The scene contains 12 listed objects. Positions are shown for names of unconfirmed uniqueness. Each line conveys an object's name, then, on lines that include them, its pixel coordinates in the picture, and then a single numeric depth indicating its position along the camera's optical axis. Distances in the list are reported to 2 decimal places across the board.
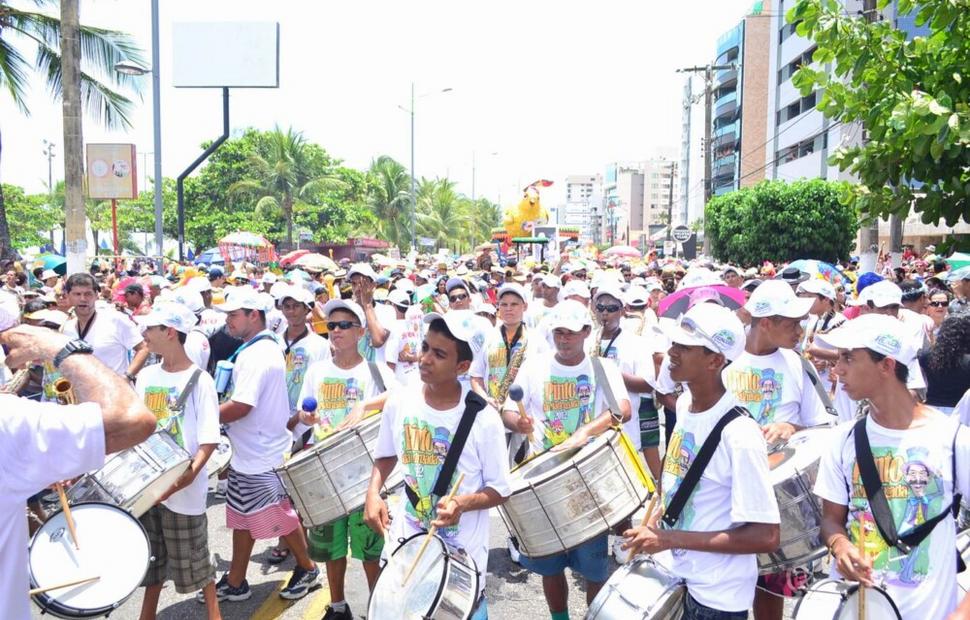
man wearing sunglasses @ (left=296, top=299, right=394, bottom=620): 5.15
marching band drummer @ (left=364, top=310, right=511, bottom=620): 3.81
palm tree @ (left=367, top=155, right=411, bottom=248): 56.34
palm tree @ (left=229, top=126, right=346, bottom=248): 44.94
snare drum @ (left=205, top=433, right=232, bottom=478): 5.23
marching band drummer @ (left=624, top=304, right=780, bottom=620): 3.21
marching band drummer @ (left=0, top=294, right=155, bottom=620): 2.28
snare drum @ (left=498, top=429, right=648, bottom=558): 3.98
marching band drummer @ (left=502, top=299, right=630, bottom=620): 4.99
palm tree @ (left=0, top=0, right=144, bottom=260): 18.05
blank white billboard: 19.33
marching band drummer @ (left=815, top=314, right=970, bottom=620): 2.96
